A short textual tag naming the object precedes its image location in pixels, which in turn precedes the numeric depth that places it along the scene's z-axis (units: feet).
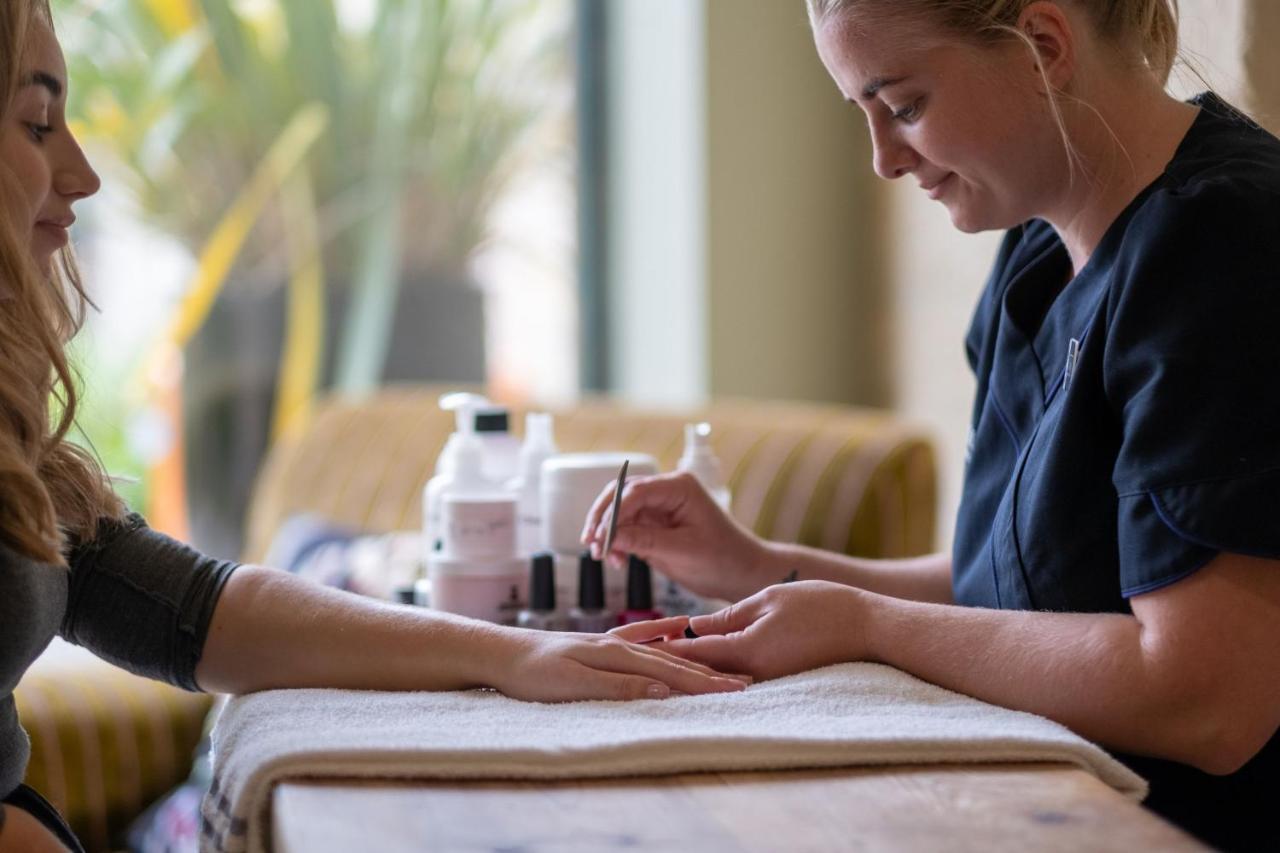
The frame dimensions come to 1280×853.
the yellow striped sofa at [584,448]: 6.49
